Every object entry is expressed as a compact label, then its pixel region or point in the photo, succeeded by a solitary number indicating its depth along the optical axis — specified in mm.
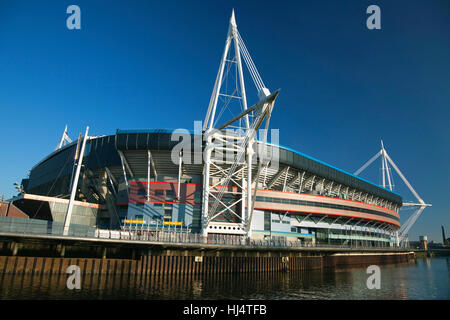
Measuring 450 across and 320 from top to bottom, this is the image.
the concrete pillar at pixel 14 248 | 30736
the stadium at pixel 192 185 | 47938
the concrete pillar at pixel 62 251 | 32531
